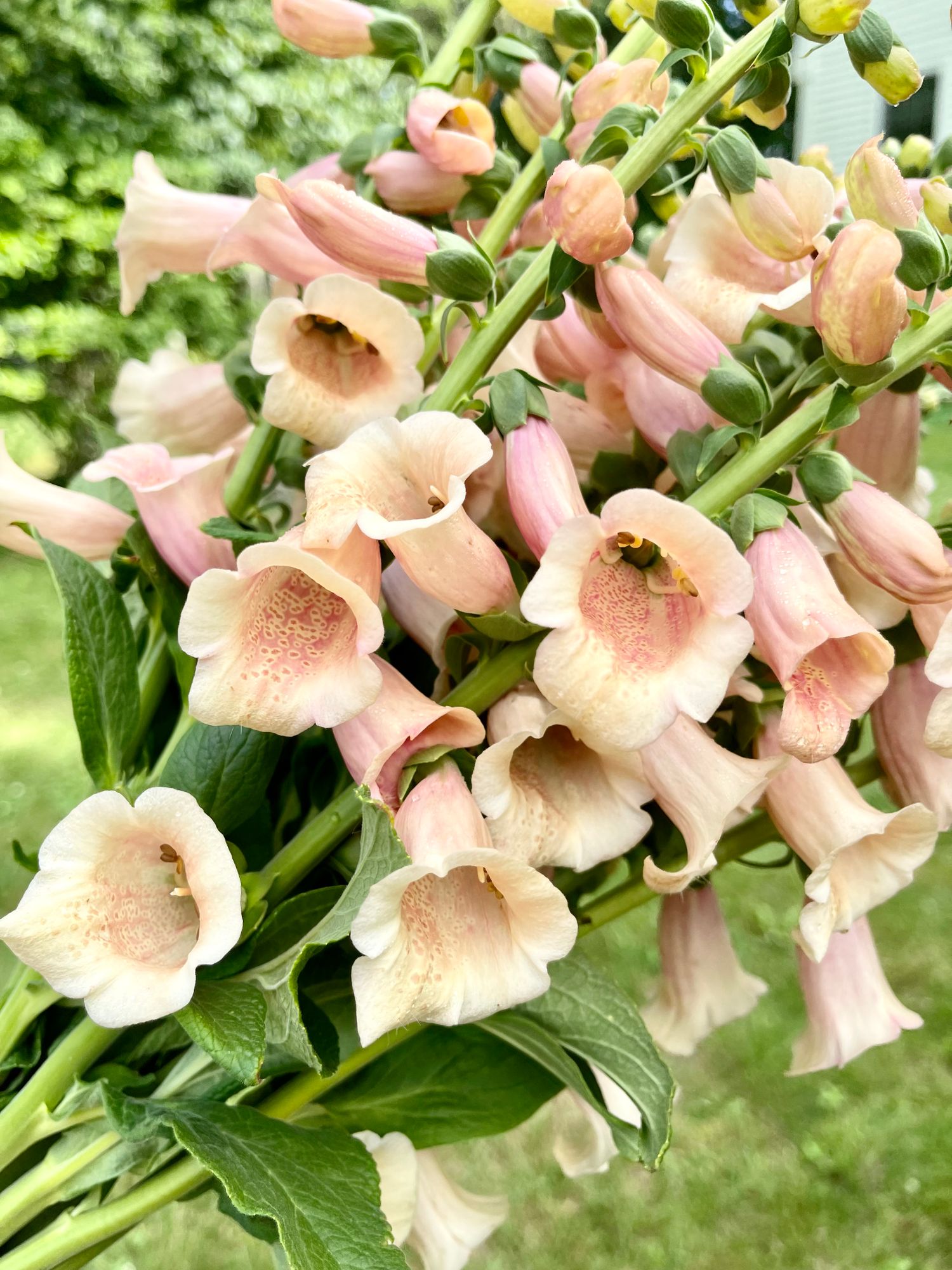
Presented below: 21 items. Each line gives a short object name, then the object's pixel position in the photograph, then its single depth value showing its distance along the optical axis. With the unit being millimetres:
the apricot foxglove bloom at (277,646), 295
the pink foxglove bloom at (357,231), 348
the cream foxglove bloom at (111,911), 302
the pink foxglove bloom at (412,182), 407
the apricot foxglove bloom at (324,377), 355
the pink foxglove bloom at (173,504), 376
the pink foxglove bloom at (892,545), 309
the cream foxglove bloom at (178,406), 455
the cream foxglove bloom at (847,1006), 419
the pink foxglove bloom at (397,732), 324
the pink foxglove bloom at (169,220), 442
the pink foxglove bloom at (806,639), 298
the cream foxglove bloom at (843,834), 349
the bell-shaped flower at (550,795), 315
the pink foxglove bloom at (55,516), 409
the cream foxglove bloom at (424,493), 292
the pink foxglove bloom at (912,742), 369
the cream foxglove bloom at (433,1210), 421
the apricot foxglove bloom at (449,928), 287
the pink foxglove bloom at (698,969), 441
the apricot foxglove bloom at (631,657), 278
